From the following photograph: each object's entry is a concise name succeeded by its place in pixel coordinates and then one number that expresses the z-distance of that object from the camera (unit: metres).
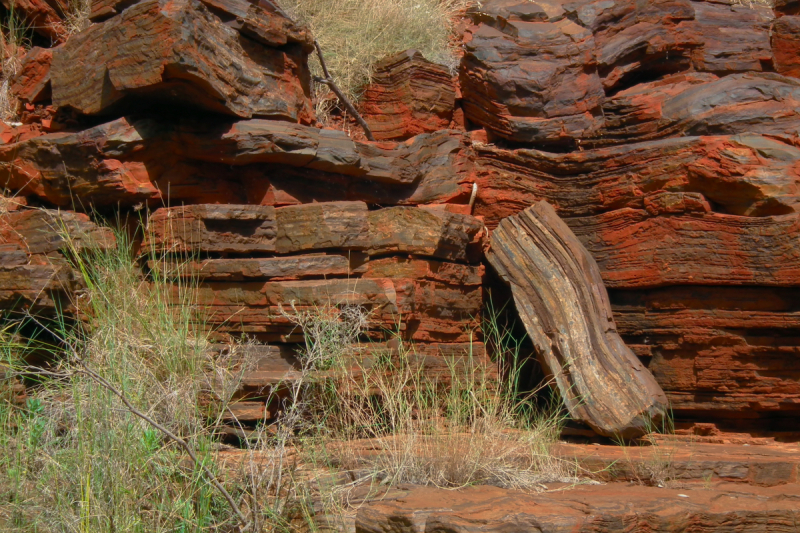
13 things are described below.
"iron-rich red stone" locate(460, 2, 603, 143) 6.45
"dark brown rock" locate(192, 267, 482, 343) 4.86
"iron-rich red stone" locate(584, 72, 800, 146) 5.82
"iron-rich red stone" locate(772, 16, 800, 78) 6.93
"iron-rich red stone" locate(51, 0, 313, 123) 4.87
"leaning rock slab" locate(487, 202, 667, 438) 4.95
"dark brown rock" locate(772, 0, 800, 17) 7.34
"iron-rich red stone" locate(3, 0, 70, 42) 6.89
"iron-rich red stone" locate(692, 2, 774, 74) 6.50
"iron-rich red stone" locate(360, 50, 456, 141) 6.78
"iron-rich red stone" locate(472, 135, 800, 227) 5.38
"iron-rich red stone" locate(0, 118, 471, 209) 5.25
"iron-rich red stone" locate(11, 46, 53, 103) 5.98
